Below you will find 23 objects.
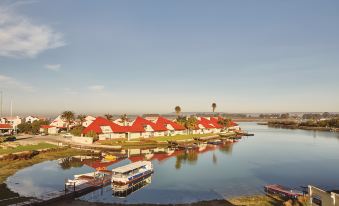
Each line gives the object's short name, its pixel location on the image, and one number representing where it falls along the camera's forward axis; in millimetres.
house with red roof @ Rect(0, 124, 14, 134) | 110725
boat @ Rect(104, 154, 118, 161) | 62953
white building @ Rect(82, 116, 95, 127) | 122494
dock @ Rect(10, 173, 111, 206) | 32094
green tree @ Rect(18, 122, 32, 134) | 118312
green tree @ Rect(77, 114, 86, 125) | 121125
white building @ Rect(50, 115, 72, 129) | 125750
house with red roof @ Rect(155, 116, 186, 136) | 110250
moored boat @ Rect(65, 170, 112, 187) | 40572
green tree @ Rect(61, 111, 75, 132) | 110688
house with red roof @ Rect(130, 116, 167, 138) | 98938
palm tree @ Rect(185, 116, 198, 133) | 116075
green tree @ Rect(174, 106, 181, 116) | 161288
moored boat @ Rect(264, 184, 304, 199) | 37312
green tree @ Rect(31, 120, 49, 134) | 116325
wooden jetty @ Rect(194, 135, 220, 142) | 105850
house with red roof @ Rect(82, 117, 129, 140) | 88938
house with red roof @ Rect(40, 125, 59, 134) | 118812
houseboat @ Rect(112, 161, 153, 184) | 41909
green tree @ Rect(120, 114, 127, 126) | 107312
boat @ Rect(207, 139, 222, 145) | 99631
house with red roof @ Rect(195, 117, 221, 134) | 124781
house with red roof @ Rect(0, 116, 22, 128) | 142200
